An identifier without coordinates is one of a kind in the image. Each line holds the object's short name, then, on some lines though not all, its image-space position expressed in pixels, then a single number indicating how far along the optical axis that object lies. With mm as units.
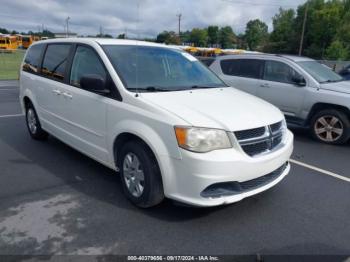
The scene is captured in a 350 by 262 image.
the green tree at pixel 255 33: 99162
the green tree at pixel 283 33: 72375
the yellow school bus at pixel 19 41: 62591
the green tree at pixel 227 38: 100556
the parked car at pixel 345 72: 14651
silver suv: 6535
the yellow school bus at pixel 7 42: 52625
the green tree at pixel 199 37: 101531
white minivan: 3111
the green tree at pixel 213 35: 106062
